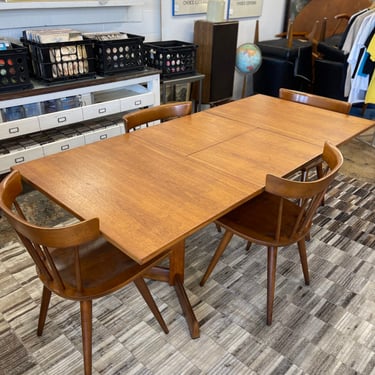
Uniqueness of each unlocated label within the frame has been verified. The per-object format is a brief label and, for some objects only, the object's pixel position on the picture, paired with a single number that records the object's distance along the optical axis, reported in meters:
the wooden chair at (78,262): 1.12
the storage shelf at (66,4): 2.37
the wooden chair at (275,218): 1.39
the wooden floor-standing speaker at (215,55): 3.63
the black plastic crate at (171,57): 3.11
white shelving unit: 2.39
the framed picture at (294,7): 4.78
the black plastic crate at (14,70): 2.28
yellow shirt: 3.31
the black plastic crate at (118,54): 2.69
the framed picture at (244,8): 4.12
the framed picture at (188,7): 3.56
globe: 4.00
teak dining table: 1.20
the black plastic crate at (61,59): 2.46
